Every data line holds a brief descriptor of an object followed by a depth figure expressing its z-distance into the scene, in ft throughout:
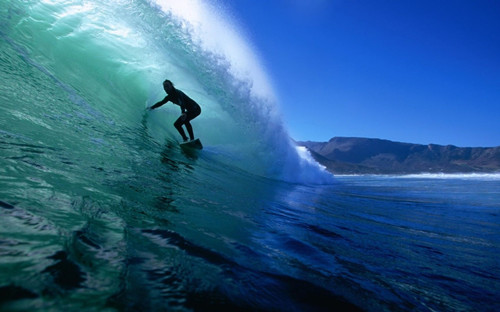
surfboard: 20.80
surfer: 19.12
